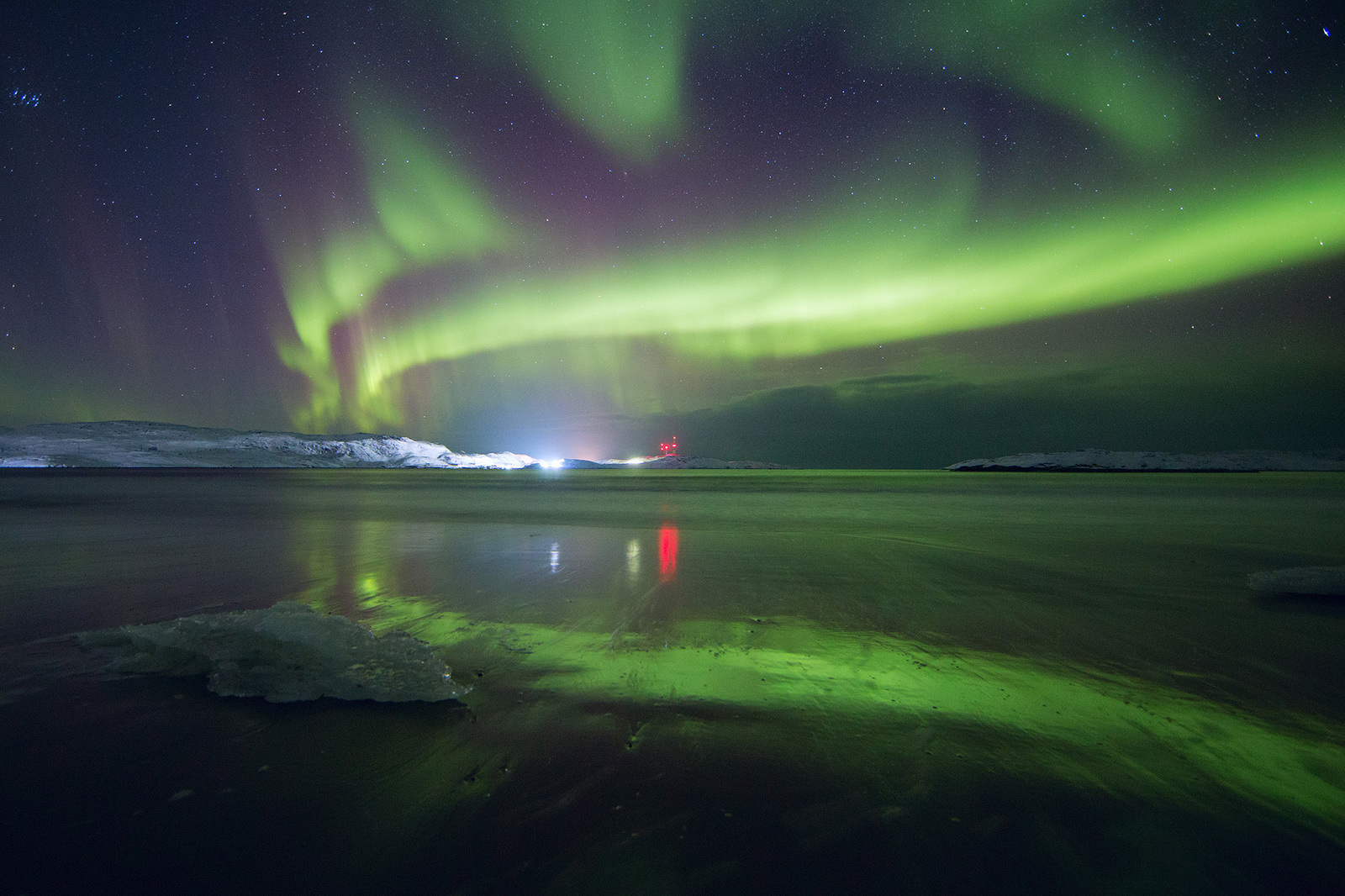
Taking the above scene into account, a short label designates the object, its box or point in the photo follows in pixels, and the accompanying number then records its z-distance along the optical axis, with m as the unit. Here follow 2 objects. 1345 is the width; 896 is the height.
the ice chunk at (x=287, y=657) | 4.34
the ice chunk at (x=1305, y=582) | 7.90
